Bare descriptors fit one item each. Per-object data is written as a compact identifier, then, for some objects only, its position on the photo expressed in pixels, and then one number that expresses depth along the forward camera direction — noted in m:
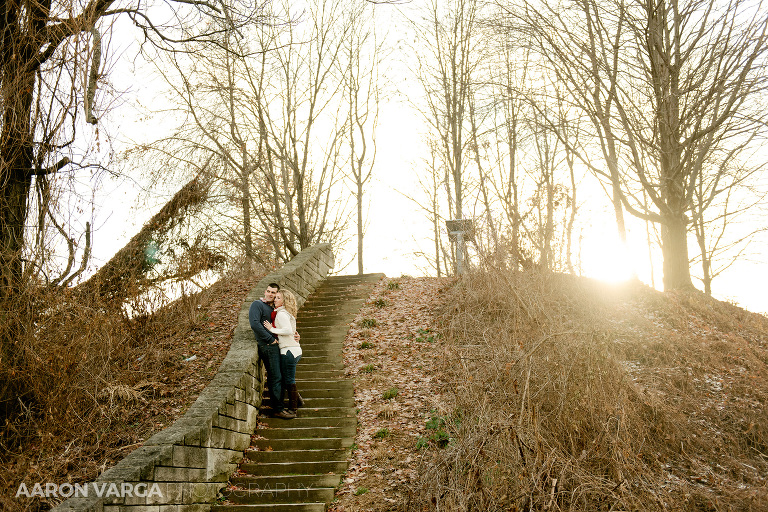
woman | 8.05
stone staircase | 6.41
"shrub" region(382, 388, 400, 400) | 8.41
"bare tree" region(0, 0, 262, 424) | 7.18
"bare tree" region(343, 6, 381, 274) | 20.34
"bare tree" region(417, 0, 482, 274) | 17.89
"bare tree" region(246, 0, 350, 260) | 16.83
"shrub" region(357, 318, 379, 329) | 11.41
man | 8.04
